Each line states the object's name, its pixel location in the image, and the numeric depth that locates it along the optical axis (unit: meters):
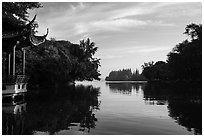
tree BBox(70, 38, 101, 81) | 45.71
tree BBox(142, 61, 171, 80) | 76.41
